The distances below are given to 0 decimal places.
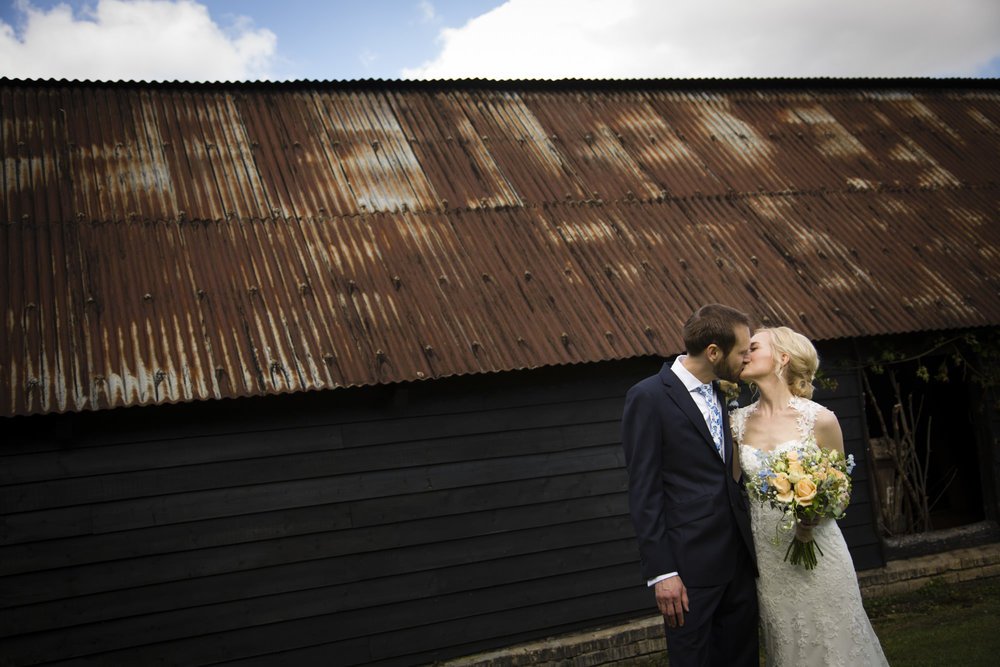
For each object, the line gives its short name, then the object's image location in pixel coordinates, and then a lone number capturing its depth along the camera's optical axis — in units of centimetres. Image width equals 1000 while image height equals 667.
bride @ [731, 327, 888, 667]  365
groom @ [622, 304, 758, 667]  336
